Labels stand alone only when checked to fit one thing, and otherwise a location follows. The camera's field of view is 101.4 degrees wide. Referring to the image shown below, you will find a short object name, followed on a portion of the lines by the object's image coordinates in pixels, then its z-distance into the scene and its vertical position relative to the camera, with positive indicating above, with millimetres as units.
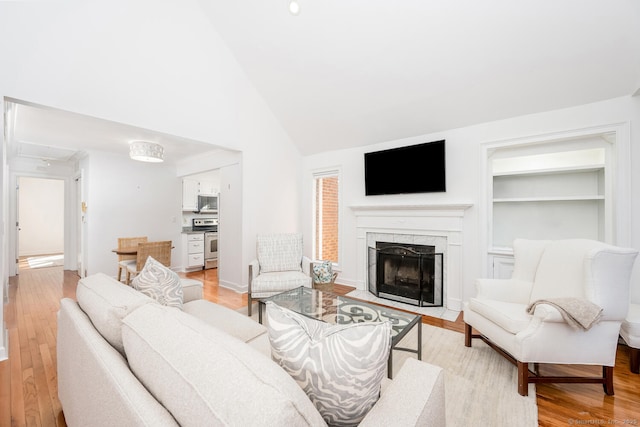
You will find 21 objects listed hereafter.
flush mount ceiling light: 3899 +940
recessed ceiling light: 2756 +2184
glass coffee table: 1994 -860
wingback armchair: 1710 -777
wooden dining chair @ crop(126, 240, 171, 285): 3844 -620
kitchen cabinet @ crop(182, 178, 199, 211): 5984 +427
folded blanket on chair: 1643 -638
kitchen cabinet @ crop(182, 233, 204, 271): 5605 -824
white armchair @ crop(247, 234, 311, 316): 3090 -727
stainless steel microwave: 6285 +213
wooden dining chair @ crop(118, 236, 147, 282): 4125 -567
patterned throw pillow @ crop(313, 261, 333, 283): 3670 -858
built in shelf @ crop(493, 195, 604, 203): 2732 +145
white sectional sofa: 578 -451
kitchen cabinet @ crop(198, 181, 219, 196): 6291 +593
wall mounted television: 3490 +609
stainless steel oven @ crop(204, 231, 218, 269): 5875 -839
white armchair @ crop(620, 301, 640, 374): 1979 -959
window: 5043 -109
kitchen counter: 5661 -411
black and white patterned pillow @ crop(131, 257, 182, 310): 1662 -467
